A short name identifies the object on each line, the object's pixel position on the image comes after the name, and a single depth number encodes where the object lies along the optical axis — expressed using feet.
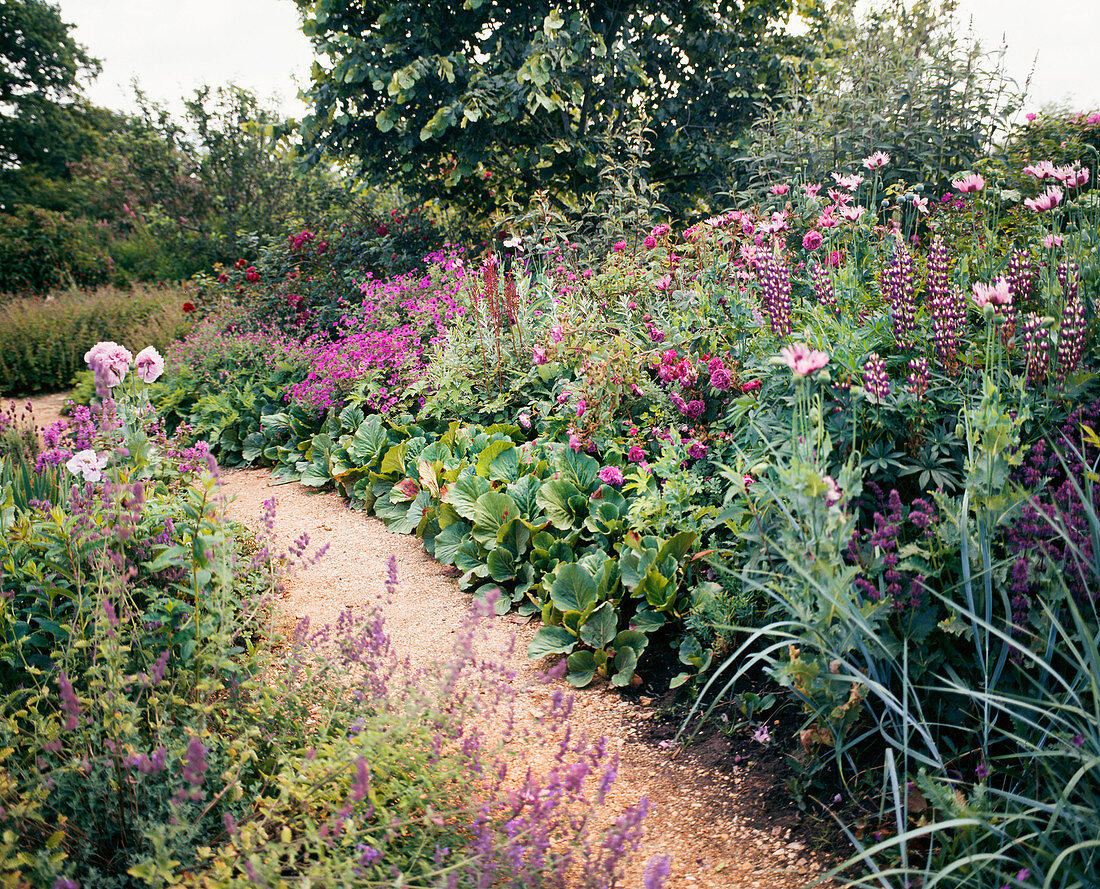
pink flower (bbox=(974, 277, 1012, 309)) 6.70
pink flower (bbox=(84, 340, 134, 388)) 6.27
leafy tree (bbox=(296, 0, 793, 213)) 22.48
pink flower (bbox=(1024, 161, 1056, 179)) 9.44
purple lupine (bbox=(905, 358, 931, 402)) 7.40
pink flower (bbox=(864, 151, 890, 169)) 12.10
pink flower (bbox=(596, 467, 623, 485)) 10.62
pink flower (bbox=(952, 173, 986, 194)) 8.77
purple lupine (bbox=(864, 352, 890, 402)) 7.27
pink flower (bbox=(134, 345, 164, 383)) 7.77
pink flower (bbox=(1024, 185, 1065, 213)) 8.72
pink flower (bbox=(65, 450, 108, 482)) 7.37
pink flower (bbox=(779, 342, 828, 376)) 5.85
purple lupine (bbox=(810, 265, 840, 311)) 9.45
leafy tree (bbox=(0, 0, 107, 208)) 69.36
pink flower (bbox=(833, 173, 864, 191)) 12.10
